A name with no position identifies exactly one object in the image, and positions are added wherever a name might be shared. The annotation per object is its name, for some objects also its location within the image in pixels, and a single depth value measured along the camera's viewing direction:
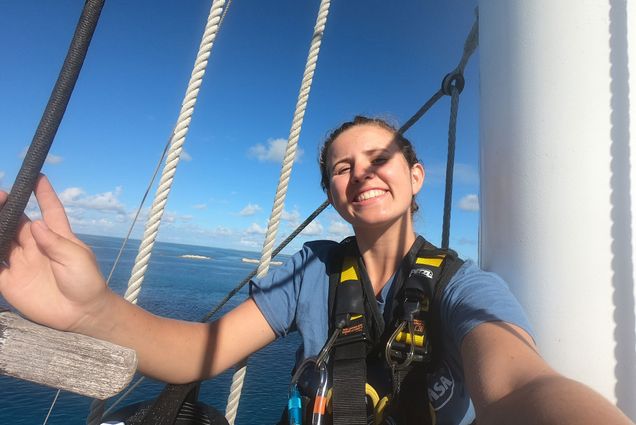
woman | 0.71
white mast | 0.92
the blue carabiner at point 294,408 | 1.13
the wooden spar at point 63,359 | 0.63
